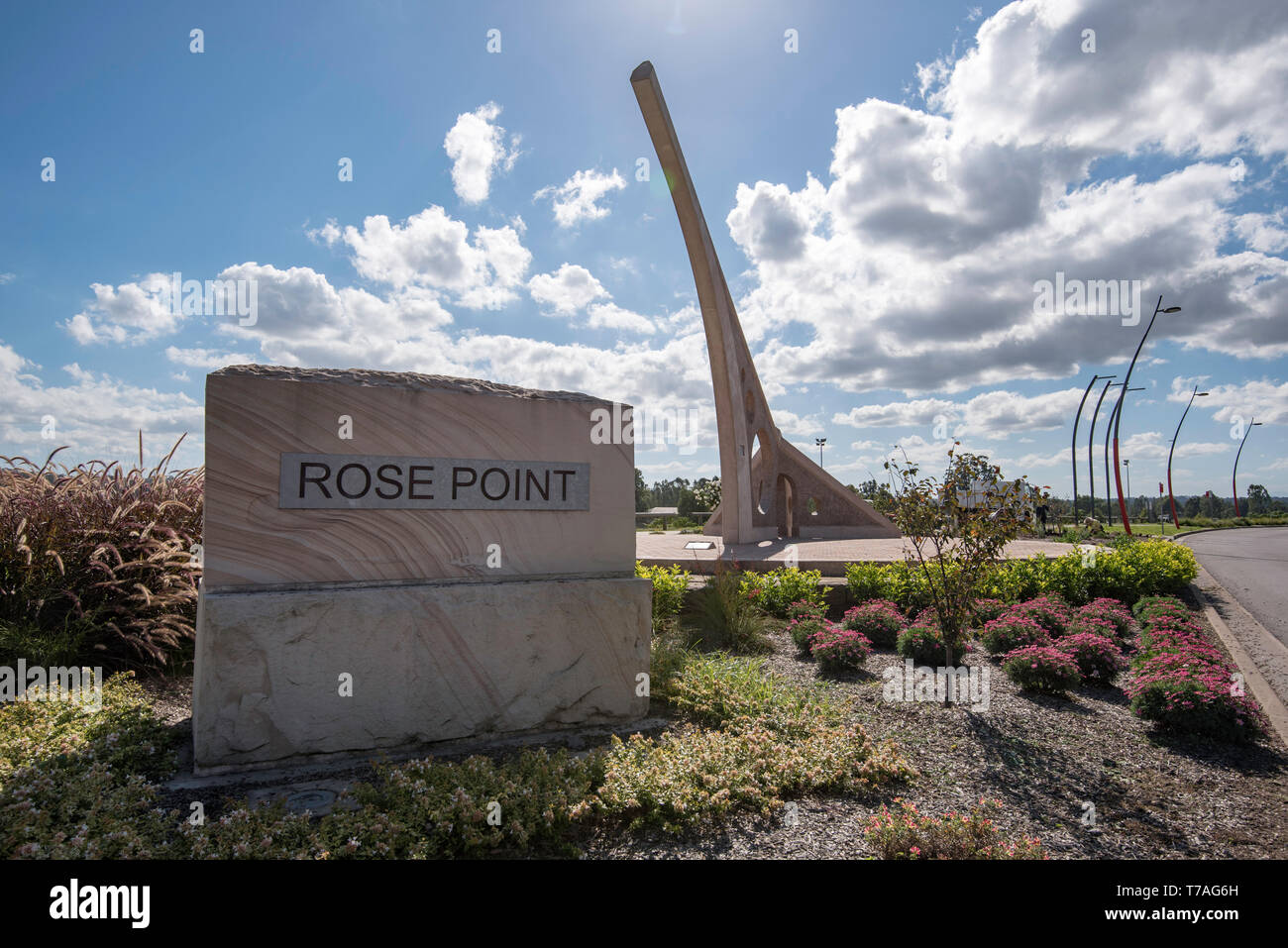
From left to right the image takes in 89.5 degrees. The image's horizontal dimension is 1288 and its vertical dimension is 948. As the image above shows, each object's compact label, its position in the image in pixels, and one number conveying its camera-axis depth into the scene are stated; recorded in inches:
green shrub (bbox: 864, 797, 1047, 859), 105.0
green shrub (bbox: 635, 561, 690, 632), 310.3
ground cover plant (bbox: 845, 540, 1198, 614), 323.9
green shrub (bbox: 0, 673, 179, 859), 102.0
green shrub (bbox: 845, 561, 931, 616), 313.4
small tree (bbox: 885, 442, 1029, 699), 201.2
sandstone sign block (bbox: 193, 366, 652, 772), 150.5
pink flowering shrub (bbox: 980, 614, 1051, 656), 238.8
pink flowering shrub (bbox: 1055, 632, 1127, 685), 211.6
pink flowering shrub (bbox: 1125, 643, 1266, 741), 164.6
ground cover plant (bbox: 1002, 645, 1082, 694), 200.7
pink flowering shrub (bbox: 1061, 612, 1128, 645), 237.5
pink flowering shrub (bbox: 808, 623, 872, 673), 231.3
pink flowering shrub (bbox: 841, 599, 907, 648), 266.4
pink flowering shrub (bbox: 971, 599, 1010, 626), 287.7
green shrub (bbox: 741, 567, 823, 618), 328.8
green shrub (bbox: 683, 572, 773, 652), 273.7
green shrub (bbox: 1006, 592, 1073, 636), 261.6
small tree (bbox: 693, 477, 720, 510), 1567.4
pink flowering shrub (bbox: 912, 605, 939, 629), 249.1
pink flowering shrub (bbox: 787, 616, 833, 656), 258.8
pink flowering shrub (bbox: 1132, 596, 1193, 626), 269.0
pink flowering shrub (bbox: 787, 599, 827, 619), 289.3
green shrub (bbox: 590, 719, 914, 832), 125.5
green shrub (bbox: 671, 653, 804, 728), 178.7
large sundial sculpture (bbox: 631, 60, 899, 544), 539.2
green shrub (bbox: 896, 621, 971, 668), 238.7
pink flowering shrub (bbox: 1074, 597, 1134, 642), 277.6
